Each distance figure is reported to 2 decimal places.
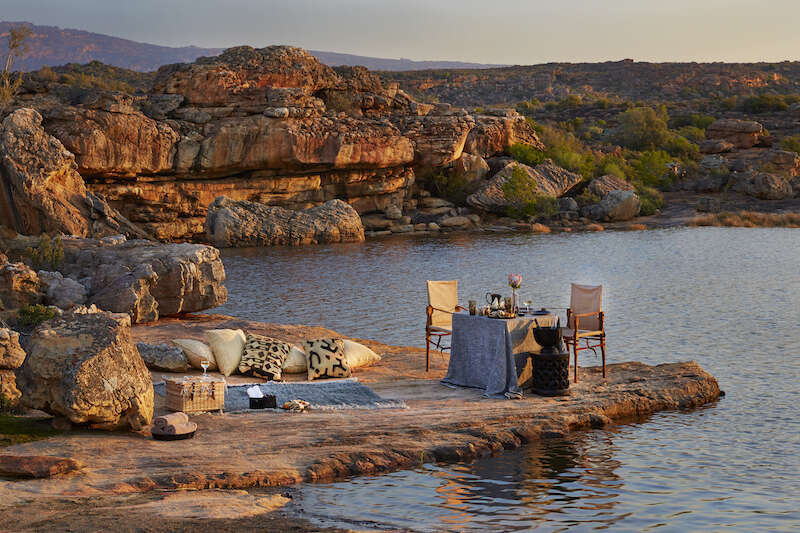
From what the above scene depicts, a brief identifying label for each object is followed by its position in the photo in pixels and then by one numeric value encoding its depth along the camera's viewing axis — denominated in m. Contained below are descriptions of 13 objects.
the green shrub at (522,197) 41.41
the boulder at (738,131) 55.31
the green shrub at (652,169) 48.97
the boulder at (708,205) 43.00
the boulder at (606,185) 44.62
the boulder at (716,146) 54.09
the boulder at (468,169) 43.88
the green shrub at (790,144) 54.25
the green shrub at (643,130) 57.52
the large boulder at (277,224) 33.75
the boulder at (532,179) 41.62
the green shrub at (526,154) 45.90
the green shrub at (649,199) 43.19
